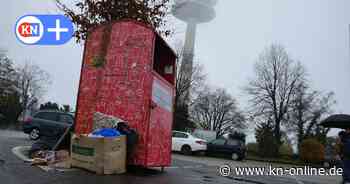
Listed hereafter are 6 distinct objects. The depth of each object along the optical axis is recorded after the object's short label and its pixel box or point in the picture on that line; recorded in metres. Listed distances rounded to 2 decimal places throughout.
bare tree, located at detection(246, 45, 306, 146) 46.03
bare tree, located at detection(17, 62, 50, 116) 59.56
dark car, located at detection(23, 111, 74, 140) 18.58
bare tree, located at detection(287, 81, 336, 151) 45.81
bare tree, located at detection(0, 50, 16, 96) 47.78
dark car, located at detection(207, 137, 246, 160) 26.03
